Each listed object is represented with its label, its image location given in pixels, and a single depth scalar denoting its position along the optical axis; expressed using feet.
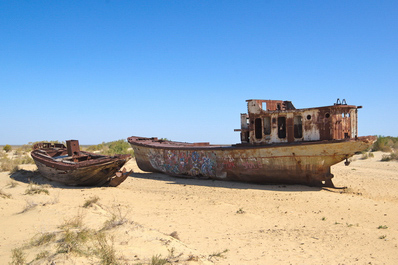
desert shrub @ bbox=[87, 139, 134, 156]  94.48
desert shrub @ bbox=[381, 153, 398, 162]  63.05
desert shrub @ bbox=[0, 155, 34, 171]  53.99
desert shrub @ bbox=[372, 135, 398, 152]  78.18
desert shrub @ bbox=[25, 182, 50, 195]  33.29
